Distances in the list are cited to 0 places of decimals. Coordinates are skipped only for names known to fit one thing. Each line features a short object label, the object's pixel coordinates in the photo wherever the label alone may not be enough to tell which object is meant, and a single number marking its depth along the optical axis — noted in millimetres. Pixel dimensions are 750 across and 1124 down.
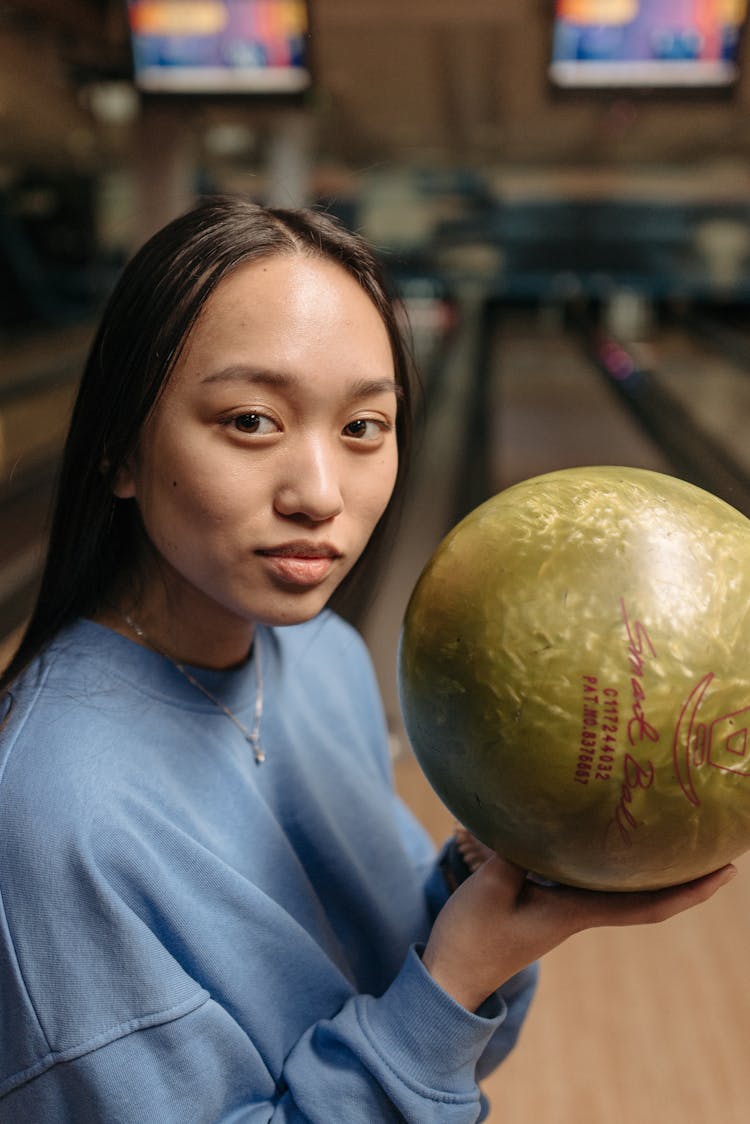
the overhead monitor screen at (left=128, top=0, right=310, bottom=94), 3566
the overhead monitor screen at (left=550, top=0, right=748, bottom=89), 3533
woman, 672
